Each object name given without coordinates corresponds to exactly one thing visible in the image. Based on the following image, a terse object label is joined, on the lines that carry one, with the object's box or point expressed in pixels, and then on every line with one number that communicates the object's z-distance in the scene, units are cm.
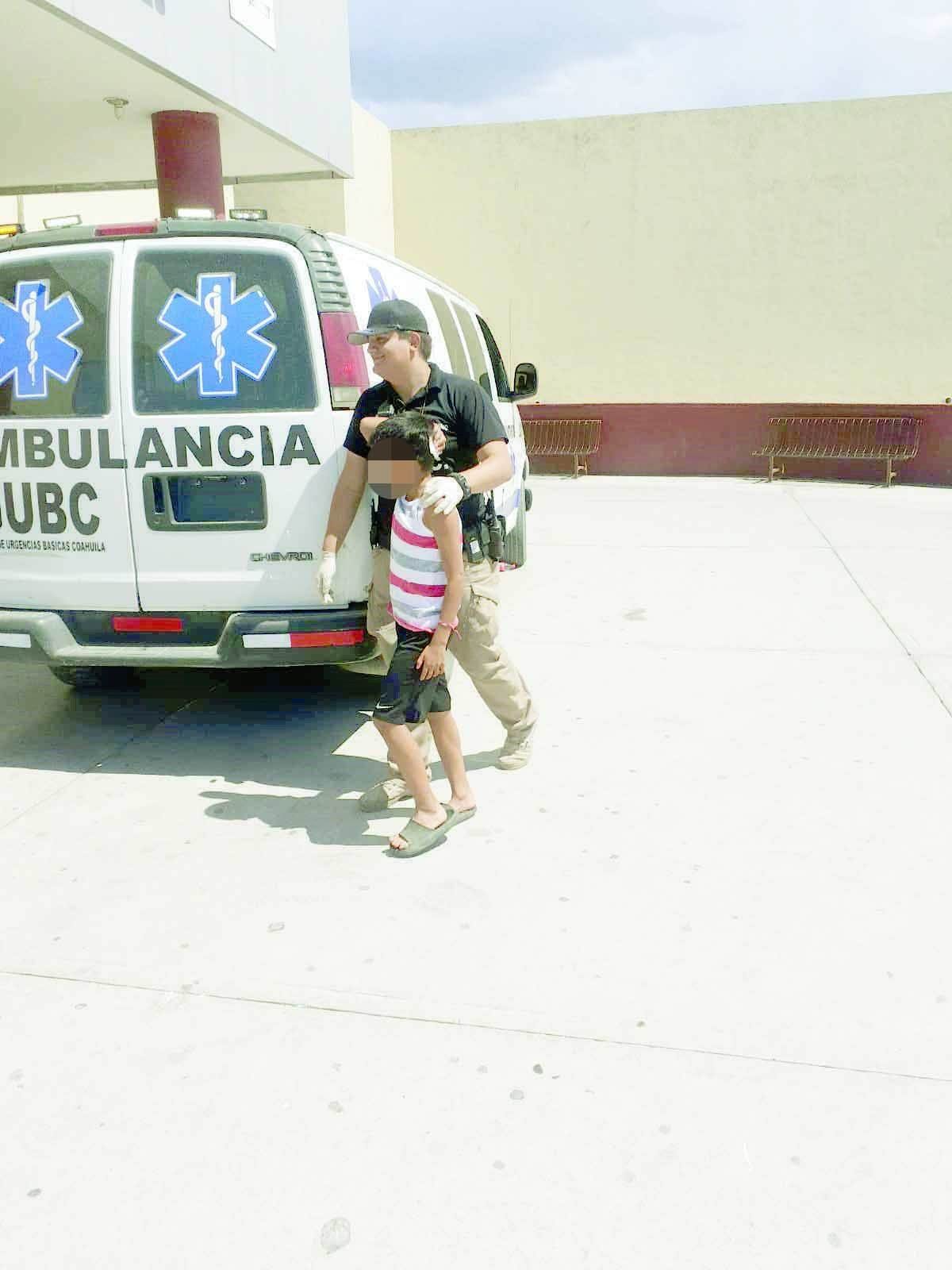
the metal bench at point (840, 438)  1498
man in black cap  372
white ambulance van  414
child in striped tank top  352
